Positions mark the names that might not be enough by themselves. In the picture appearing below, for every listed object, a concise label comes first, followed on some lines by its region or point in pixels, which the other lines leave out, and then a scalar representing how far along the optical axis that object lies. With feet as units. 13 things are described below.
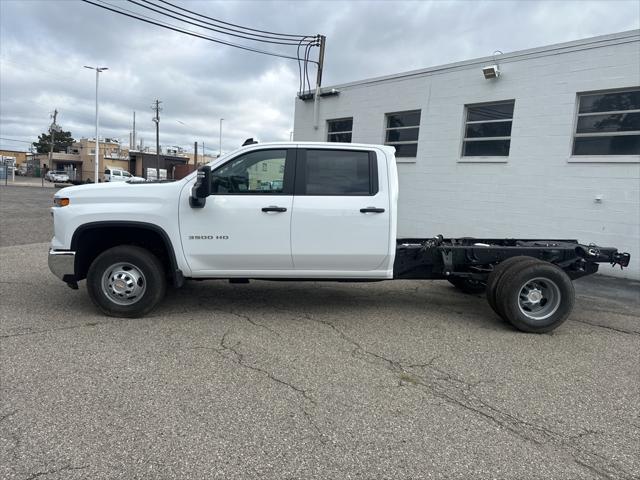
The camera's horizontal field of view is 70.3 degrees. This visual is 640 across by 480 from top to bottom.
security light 33.19
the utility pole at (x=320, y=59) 49.73
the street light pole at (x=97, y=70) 124.93
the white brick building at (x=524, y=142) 28.66
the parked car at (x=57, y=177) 172.21
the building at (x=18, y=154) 317.83
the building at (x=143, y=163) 209.93
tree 298.15
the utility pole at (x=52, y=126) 231.50
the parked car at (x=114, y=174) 136.77
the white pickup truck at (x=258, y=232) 16.57
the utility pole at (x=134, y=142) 290.31
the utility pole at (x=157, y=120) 190.37
